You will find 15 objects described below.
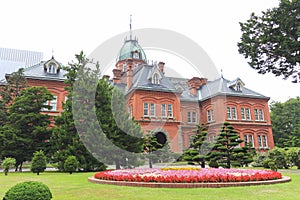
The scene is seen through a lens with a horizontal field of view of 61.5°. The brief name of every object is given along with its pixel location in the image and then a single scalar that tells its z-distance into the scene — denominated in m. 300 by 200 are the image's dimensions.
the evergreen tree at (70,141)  16.33
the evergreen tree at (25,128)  18.11
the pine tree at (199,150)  18.87
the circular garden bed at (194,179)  8.24
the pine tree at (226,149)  18.12
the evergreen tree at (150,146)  21.81
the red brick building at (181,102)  28.47
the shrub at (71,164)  15.04
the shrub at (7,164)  15.05
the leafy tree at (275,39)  12.36
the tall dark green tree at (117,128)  16.72
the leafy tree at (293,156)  17.08
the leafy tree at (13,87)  22.73
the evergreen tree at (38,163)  14.73
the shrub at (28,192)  4.76
